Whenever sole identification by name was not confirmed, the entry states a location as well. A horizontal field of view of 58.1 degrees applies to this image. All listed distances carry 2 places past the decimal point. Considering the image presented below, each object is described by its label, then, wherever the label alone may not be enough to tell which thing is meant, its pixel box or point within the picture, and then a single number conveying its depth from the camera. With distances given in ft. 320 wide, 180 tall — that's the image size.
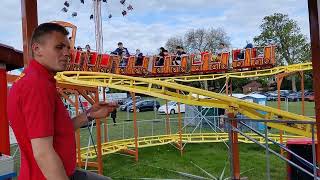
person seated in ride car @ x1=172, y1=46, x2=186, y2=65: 37.07
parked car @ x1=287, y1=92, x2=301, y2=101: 92.99
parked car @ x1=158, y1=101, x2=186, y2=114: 80.80
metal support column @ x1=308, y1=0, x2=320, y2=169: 4.50
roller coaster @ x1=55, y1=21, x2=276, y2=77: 34.59
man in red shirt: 4.20
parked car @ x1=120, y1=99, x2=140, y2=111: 88.47
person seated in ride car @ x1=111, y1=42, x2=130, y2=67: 35.18
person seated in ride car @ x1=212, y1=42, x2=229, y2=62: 36.86
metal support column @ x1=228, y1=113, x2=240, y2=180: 11.69
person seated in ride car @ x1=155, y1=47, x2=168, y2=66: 36.86
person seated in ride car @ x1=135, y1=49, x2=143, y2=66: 35.63
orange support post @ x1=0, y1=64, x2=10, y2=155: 10.62
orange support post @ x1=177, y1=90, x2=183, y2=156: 31.76
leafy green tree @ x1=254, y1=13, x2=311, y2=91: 125.30
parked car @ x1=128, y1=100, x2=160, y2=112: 88.89
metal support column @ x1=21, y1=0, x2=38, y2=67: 7.09
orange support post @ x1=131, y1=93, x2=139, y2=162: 28.43
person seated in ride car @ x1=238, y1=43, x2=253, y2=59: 36.07
